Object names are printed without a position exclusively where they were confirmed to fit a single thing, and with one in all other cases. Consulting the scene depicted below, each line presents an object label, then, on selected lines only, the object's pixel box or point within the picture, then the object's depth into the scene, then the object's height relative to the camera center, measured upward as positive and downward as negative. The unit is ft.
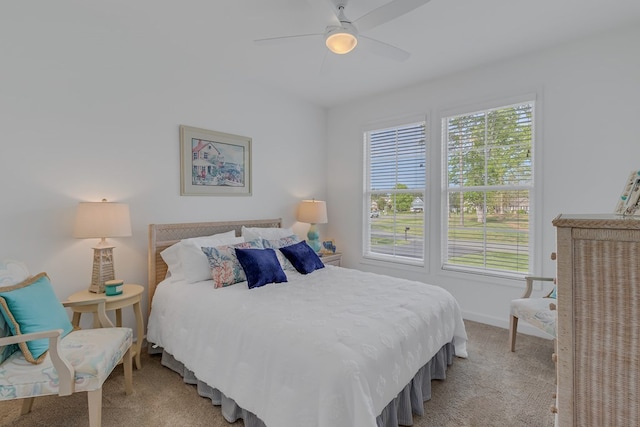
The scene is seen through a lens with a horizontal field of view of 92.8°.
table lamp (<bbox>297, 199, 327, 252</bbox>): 13.79 -0.41
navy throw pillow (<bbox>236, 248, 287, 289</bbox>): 8.42 -1.70
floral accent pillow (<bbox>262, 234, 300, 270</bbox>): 10.16 -1.29
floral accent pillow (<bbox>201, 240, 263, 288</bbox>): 8.39 -1.66
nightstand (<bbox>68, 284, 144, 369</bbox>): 7.39 -2.40
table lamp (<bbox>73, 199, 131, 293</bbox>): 7.64 -0.51
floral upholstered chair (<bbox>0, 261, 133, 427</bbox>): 5.27 -2.74
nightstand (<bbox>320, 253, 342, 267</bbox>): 13.60 -2.34
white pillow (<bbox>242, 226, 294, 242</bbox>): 11.02 -0.97
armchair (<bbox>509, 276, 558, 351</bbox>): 7.83 -2.88
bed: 4.82 -2.66
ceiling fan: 6.30 +4.12
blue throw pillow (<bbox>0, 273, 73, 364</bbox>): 5.53 -2.00
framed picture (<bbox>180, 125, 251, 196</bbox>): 10.67 +1.67
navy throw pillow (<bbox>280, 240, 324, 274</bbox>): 9.99 -1.69
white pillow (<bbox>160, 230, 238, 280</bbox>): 9.00 -1.46
